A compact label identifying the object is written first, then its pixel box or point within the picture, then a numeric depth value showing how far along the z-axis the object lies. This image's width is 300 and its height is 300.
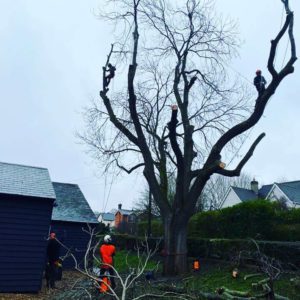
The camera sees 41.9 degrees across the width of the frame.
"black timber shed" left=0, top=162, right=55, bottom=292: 11.96
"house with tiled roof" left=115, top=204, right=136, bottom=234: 47.63
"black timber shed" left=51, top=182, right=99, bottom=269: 19.30
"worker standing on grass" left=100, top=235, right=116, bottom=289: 9.59
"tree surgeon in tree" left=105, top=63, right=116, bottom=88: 15.37
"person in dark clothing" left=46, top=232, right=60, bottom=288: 12.31
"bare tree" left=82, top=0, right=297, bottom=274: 13.13
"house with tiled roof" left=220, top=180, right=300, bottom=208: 35.84
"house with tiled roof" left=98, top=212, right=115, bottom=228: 88.81
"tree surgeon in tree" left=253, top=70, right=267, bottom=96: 13.09
